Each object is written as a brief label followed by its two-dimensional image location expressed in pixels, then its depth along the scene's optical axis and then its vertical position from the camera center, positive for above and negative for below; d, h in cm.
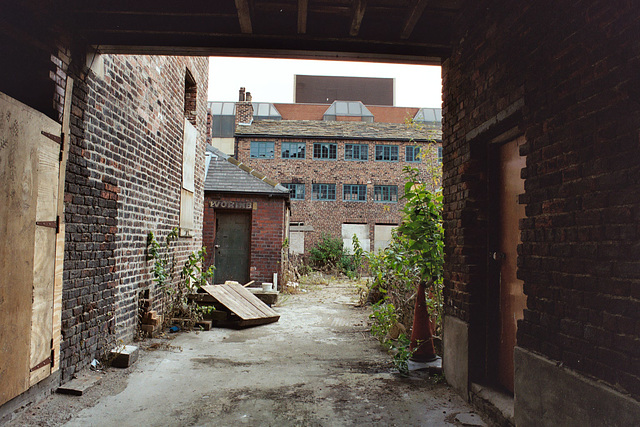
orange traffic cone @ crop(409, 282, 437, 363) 485 -107
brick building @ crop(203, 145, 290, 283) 1268 +32
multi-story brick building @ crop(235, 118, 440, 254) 2409 +405
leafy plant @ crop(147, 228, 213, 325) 632 -71
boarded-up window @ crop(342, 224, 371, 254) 2369 +38
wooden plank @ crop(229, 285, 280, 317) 800 -121
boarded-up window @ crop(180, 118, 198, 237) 772 +113
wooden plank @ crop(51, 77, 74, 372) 365 -15
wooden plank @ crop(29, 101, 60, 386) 336 -19
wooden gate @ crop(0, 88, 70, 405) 300 -8
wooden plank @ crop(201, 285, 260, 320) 739 -115
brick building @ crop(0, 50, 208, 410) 351 +40
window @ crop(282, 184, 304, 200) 2439 +284
